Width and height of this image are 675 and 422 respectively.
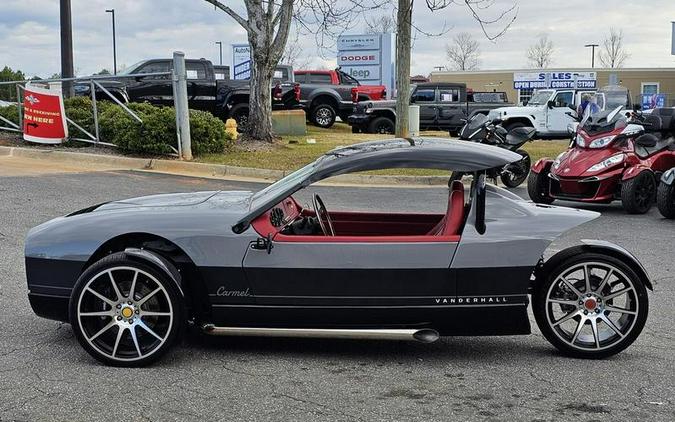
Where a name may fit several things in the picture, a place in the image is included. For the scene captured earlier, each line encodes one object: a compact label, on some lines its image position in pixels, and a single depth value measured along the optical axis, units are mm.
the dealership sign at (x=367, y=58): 44688
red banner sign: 15508
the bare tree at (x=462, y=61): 90344
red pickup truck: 25406
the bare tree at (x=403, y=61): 17484
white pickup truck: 23641
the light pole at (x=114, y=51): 54250
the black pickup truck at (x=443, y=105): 25891
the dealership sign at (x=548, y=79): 54938
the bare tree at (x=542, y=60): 92375
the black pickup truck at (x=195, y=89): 20734
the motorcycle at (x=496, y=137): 12328
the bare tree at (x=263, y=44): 16484
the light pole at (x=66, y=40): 17484
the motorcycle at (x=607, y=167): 10312
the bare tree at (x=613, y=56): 89475
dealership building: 56406
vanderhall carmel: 4344
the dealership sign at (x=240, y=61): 39438
